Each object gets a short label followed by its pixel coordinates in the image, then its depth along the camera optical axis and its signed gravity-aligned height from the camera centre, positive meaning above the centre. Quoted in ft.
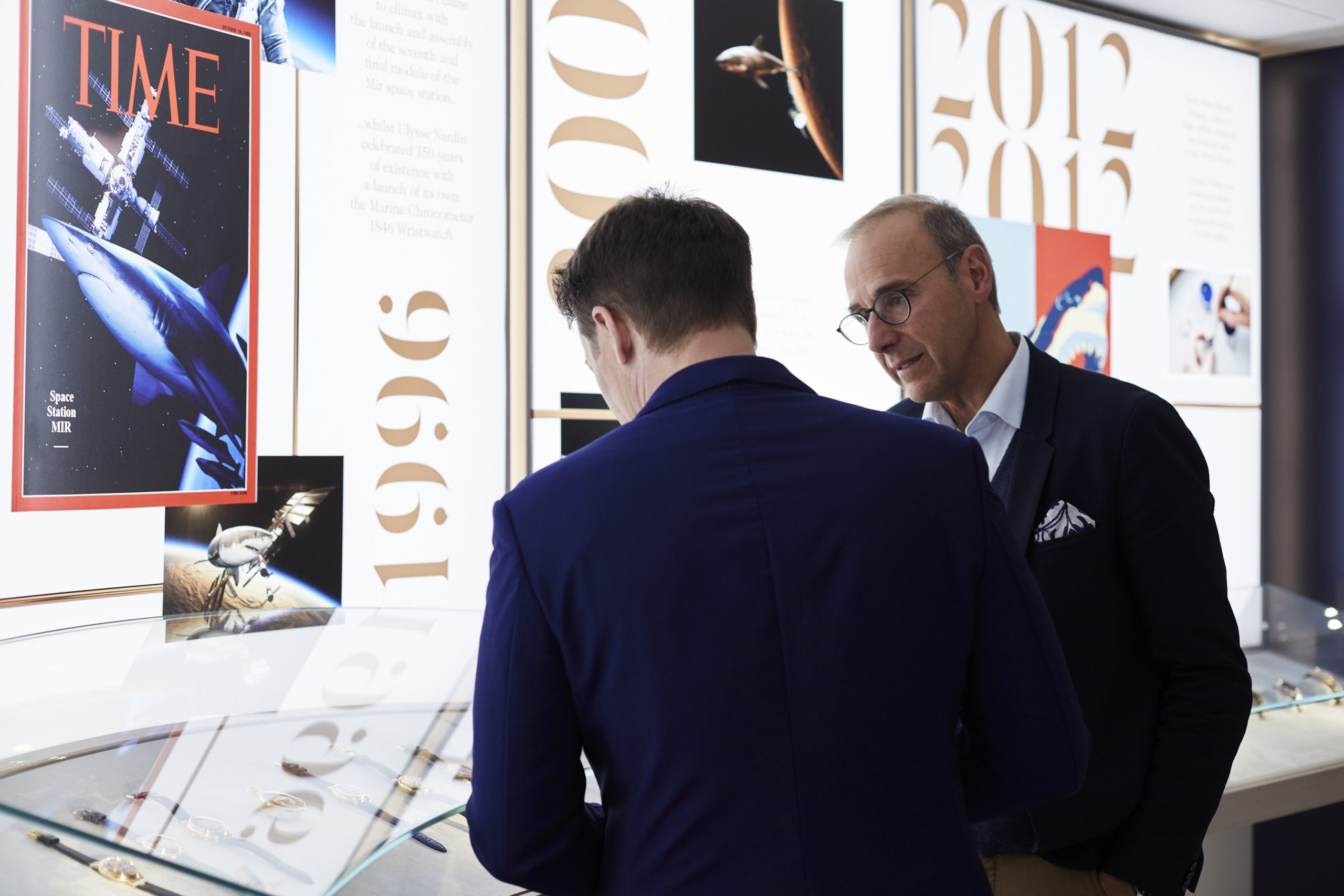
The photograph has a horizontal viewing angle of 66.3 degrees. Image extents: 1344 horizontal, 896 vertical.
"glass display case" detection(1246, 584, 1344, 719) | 7.27 -1.45
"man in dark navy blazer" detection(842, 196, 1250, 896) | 4.42 -0.75
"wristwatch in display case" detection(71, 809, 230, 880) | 3.15 -1.21
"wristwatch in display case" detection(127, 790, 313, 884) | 3.26 -1.23
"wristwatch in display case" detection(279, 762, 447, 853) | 3.69 -1.24
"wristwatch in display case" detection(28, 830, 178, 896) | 3.27 -1.32
